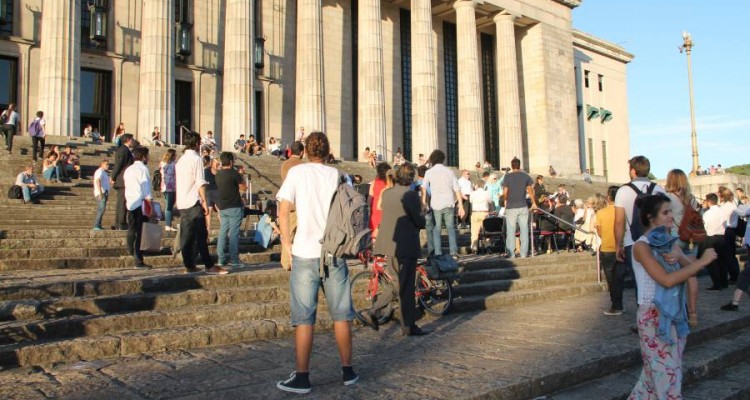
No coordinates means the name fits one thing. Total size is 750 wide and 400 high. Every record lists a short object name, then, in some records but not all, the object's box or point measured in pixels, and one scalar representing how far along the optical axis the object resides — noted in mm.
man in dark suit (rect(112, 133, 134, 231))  9461
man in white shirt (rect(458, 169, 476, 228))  15133
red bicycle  6871
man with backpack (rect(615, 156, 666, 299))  6344
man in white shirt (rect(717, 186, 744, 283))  10612
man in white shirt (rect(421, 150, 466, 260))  10547
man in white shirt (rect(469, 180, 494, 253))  12906
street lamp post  36594
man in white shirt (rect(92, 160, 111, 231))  10625
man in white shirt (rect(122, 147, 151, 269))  8344
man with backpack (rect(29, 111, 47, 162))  14906
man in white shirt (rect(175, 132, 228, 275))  7832
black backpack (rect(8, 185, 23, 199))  12125
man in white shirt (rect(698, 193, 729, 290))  10797
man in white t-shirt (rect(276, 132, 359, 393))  4211
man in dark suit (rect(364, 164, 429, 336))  6406
